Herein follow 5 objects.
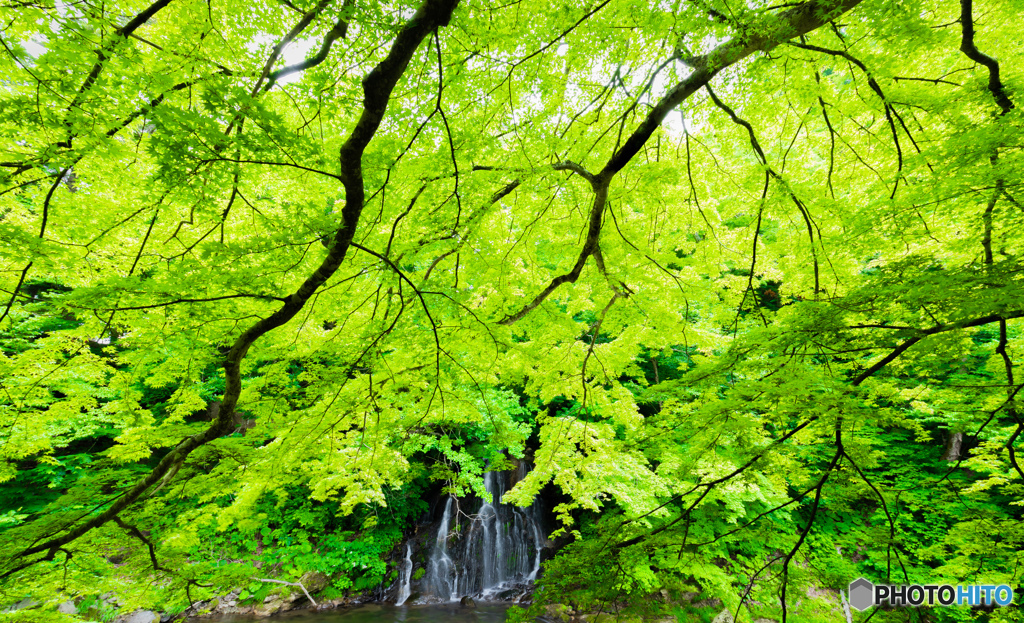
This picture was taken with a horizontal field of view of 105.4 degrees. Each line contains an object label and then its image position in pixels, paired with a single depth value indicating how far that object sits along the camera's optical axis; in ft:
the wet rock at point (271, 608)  27.44
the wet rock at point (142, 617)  25.30
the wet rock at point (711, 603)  24.72
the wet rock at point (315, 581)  29.45
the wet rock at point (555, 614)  25.13
